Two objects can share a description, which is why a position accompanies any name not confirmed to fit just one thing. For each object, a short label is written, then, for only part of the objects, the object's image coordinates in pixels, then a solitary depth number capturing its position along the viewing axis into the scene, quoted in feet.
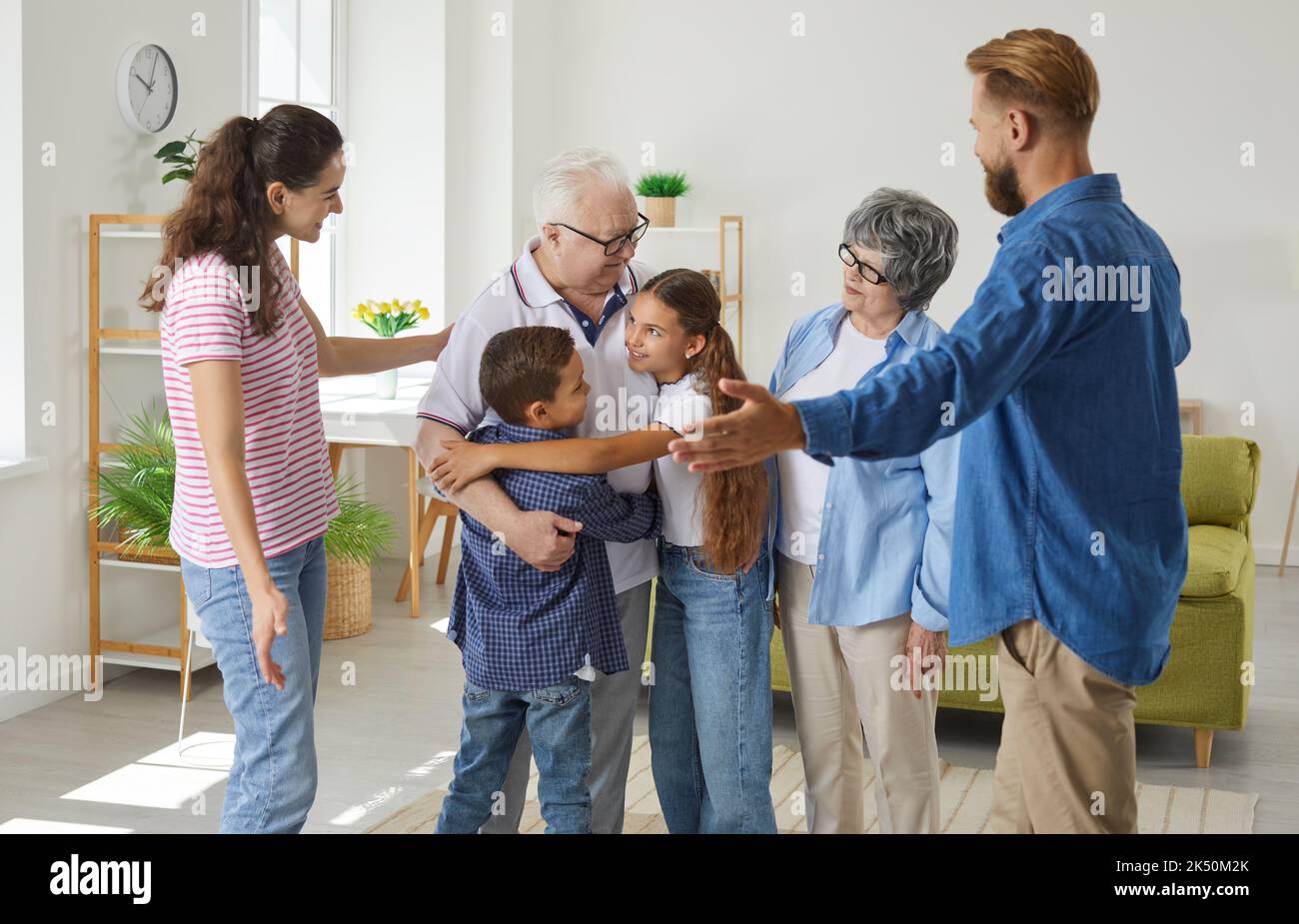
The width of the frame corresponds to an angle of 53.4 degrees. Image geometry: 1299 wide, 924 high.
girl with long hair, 6.40
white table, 15.71
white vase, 17.12
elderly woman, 6.72
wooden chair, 17.33
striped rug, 9.62
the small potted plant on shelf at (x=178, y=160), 13.25
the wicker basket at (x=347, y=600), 15.10
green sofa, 10.94
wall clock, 13.00
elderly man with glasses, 6.59
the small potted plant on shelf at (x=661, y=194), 21.40
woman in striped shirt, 5.71
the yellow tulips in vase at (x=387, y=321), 17.22
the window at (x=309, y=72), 18.37
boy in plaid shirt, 6.43
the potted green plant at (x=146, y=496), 12.55
